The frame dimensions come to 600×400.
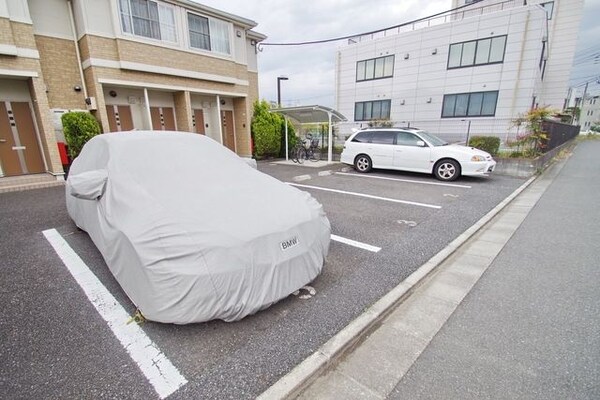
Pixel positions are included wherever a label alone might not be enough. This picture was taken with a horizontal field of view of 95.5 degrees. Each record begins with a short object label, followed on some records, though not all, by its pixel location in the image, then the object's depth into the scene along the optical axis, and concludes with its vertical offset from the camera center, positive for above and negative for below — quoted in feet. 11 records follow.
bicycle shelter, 35.63 +2.39
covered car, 6.54 -2.51
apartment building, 23.25 +6.76
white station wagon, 24.63 -2.19
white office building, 49.34 +12.69
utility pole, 135.09 +19.79
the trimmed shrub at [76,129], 25.49 +0.57
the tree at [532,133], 28.58 -0.29
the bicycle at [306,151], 41.22 -2.70
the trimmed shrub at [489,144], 30.56 -1.46
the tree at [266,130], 40.70 +0.46
